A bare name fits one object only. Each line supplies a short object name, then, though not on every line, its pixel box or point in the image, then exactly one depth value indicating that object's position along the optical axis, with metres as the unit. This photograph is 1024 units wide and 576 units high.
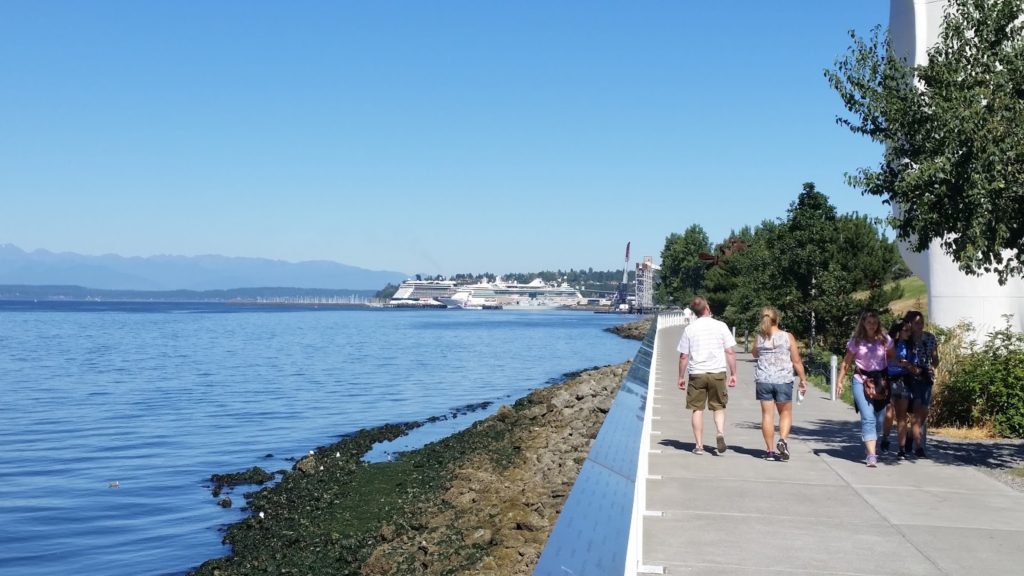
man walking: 11.69
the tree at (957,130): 10.03
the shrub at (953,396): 14.06
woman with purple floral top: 11.23
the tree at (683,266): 115.62
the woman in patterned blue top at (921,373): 11.54
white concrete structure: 17.22
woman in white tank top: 11.38
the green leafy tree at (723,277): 64.88
